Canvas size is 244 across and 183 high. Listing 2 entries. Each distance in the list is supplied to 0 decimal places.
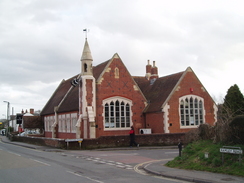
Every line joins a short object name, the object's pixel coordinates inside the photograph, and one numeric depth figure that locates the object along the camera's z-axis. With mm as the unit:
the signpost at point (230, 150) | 11672
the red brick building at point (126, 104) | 29938
